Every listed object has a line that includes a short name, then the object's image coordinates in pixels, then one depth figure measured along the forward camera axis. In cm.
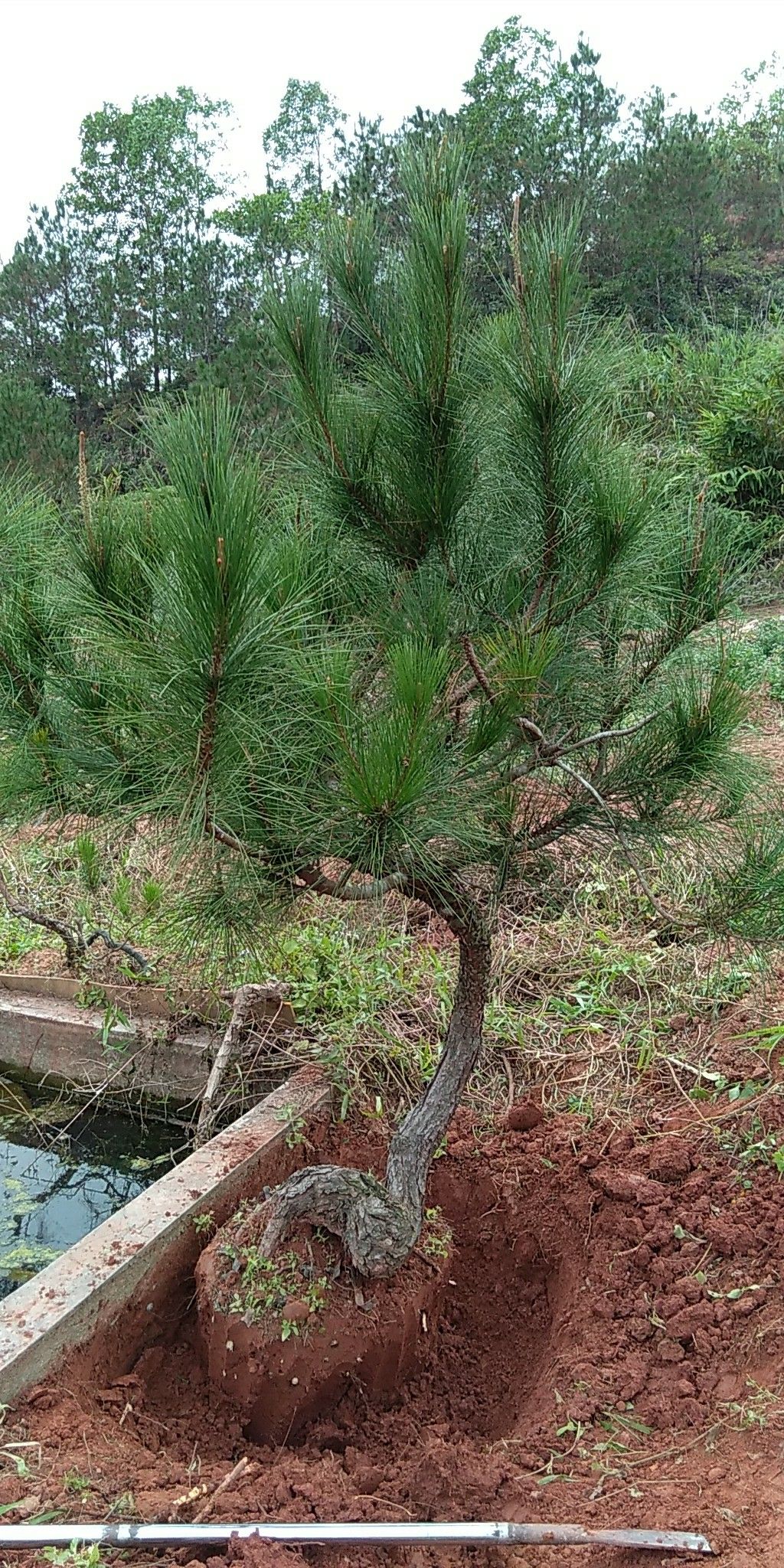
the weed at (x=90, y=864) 217
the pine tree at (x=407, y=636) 114
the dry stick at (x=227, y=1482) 133
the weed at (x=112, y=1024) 277
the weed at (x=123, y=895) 281
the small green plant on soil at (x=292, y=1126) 220
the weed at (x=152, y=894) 233
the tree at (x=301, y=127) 2256
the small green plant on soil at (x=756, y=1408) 147
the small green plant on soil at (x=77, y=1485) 136
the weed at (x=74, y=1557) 121
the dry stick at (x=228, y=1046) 243
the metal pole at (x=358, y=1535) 123
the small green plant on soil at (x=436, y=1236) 193
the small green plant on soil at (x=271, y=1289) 172
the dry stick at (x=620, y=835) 148
